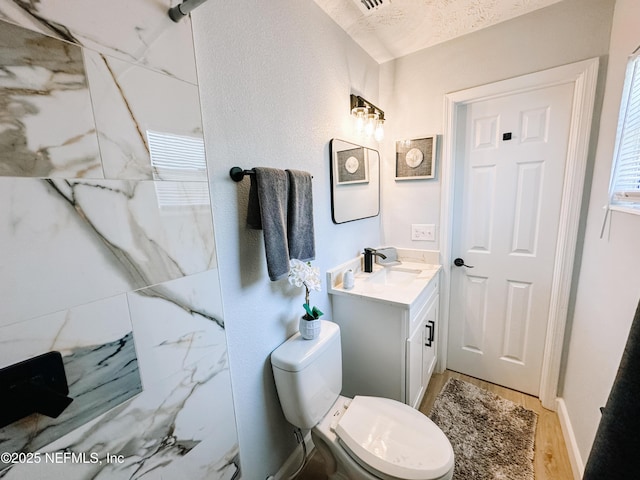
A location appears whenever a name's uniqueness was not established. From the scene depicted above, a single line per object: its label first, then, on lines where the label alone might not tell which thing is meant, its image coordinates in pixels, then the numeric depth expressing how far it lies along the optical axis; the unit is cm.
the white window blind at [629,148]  98
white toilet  96
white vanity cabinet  140
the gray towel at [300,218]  113
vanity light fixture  166
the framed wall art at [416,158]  187
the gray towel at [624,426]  43
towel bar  96
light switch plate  196
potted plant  118
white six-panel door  160
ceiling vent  129
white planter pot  122
